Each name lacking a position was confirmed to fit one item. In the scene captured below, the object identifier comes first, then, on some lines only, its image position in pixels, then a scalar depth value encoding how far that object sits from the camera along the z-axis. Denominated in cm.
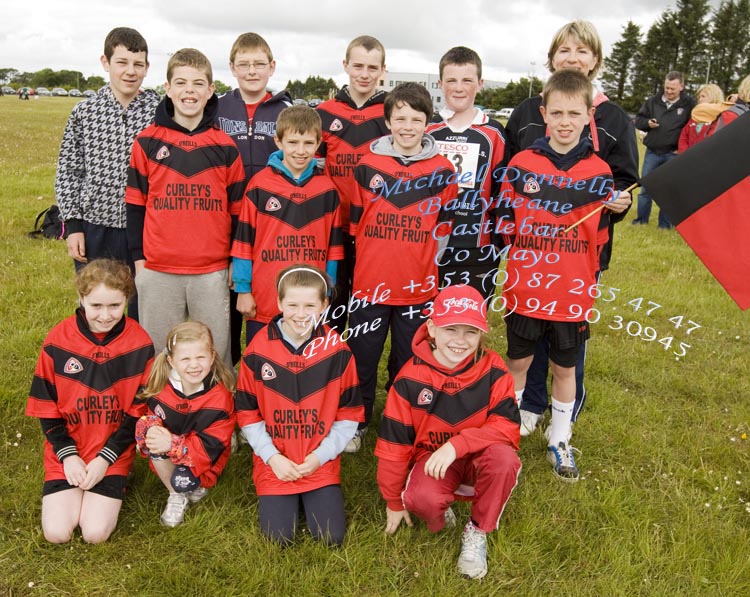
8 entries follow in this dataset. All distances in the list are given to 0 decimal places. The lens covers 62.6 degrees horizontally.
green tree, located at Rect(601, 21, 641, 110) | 7312
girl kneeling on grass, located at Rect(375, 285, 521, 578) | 335
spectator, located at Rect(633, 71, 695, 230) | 1263
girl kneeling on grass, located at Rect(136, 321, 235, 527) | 360
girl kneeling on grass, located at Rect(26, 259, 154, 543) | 359
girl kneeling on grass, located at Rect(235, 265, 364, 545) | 356
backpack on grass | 903
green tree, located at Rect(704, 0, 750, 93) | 6844
